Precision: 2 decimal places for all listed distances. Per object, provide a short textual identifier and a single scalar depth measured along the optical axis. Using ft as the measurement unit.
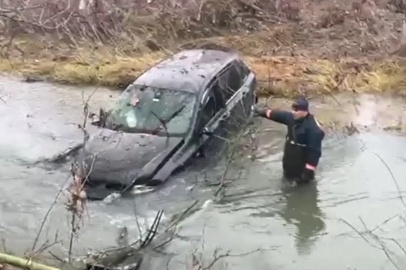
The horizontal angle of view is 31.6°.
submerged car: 30.83
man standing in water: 32.60
